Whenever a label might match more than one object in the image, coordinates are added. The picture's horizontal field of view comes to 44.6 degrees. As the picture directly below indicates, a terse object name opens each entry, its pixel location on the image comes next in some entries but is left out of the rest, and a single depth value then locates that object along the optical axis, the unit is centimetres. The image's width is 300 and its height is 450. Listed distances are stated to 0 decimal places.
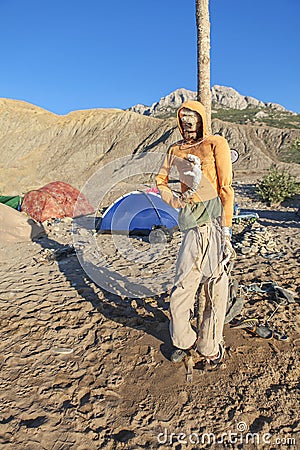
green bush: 1148
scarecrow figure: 265
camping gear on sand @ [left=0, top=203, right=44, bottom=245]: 831
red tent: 1062
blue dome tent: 778
